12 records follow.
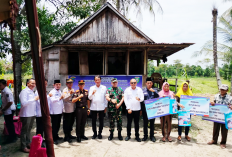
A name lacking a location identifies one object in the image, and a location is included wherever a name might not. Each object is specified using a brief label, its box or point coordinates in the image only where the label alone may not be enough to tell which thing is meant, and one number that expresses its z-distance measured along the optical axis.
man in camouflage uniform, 4.66
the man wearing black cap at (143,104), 4.70
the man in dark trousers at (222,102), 4.38
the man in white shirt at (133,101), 4.60
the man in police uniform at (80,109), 4.55
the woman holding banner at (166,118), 4.67
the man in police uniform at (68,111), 4.49
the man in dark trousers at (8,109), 4.32
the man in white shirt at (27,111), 3.77
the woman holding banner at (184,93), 4.77
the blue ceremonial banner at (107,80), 7.64
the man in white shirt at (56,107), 4.30
